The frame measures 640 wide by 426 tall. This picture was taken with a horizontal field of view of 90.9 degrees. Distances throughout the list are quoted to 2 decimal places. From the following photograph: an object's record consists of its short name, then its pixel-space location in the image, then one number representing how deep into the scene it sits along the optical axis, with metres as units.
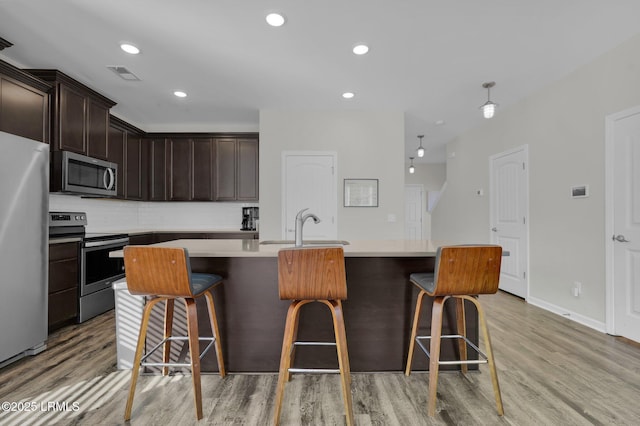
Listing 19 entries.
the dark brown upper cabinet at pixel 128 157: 4.28
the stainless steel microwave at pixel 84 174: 3.20
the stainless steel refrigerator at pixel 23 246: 2.25
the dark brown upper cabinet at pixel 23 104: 2.68
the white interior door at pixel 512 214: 4.10
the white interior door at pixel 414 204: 9.16
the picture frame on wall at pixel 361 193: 4.52
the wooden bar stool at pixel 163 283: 1.67
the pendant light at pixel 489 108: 3.45
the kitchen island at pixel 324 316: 2.15
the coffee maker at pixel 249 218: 5.09
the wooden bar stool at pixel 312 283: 1.62
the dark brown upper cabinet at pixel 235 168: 5.01
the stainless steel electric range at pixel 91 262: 3.06
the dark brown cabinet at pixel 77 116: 3.18
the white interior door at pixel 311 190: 4.47
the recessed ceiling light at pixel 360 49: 2.82
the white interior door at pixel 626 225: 2.71
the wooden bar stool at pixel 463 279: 1.72
